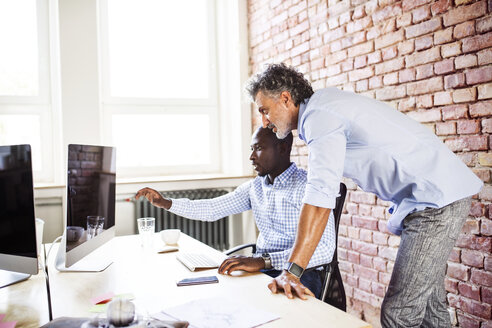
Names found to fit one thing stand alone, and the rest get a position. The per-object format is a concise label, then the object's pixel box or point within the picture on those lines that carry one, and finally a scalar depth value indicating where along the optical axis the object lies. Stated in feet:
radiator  10.97
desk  3.71
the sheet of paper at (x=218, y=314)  3.53
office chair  5.87
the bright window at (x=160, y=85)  11.96
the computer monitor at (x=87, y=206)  4.95
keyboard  5.37
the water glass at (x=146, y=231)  6.72
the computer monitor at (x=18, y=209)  4.59
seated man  6.57
